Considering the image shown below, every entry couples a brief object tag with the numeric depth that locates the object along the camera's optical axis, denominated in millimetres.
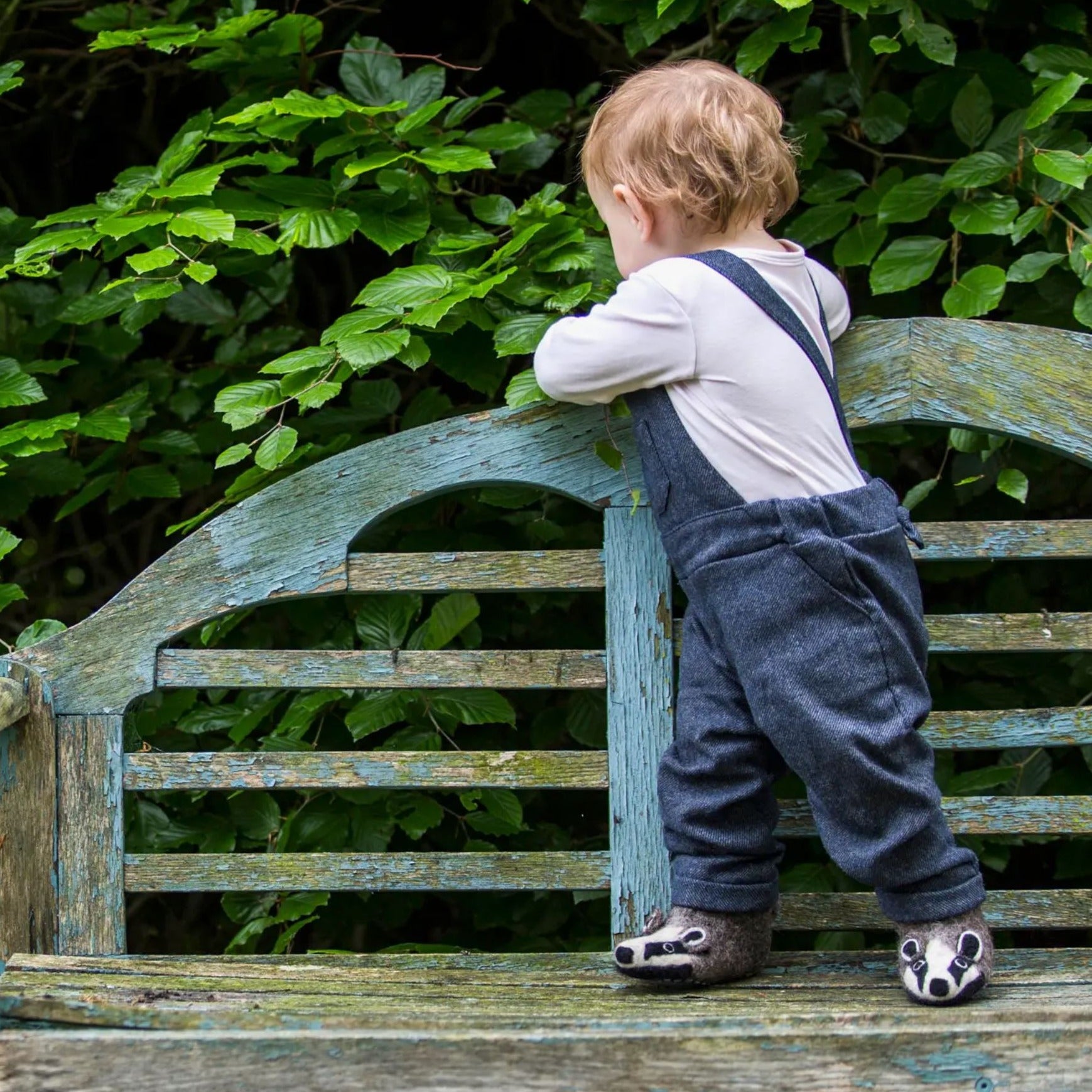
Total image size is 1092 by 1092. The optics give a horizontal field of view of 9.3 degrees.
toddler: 5494
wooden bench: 5638
